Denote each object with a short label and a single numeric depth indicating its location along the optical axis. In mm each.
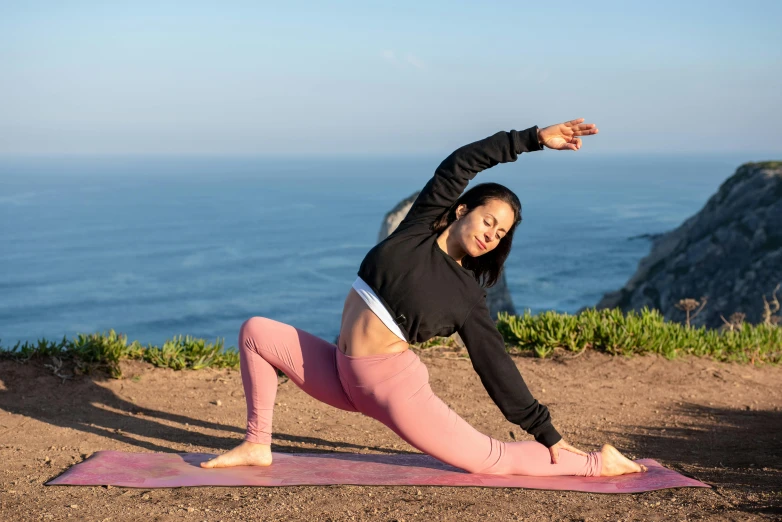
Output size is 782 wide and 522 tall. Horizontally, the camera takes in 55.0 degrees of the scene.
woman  3814
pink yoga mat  4180
